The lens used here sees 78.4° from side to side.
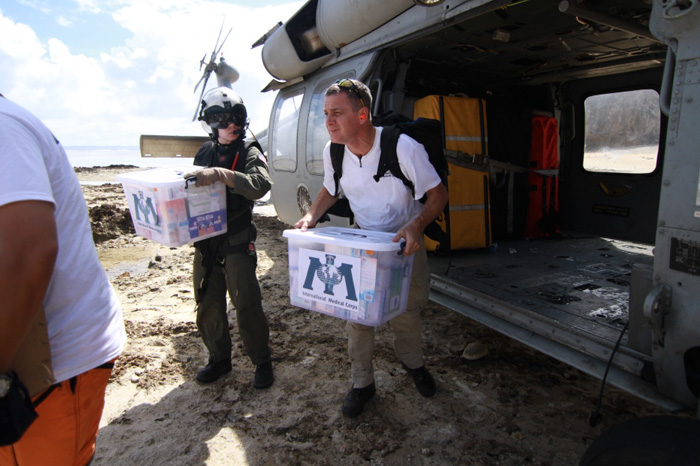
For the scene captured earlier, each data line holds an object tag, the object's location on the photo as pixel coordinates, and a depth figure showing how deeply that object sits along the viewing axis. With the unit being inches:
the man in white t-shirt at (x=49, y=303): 44.6
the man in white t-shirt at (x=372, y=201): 96.0
